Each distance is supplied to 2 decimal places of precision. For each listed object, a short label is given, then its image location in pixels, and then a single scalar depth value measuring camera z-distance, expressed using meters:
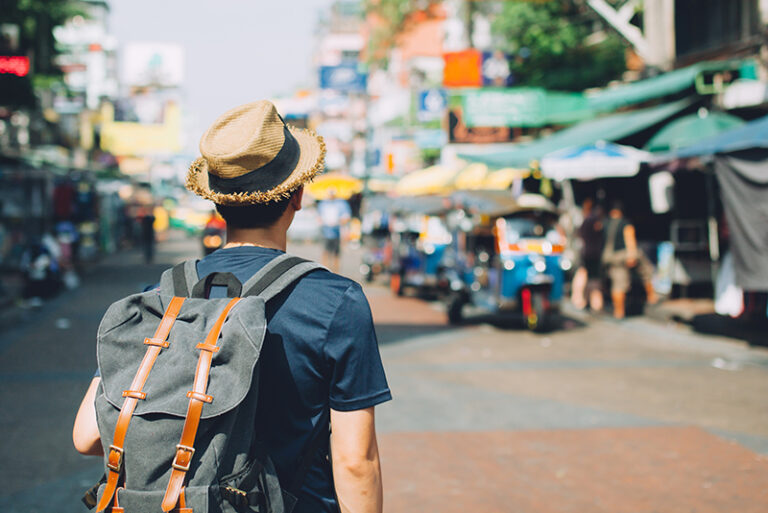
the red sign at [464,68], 23.03
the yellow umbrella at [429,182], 20.78
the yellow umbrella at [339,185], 26.30
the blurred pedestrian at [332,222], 19.72
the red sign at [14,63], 15.29
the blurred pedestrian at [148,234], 27.41
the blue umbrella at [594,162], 13.99
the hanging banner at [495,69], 23.16
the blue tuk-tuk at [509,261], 12.55
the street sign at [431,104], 26.17
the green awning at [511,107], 19.39
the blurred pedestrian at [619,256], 14.18
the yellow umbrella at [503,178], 18.98
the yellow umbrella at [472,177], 19.09
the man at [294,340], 2.03
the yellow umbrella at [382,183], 34.16
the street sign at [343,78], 35.31
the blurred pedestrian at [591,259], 15.20
